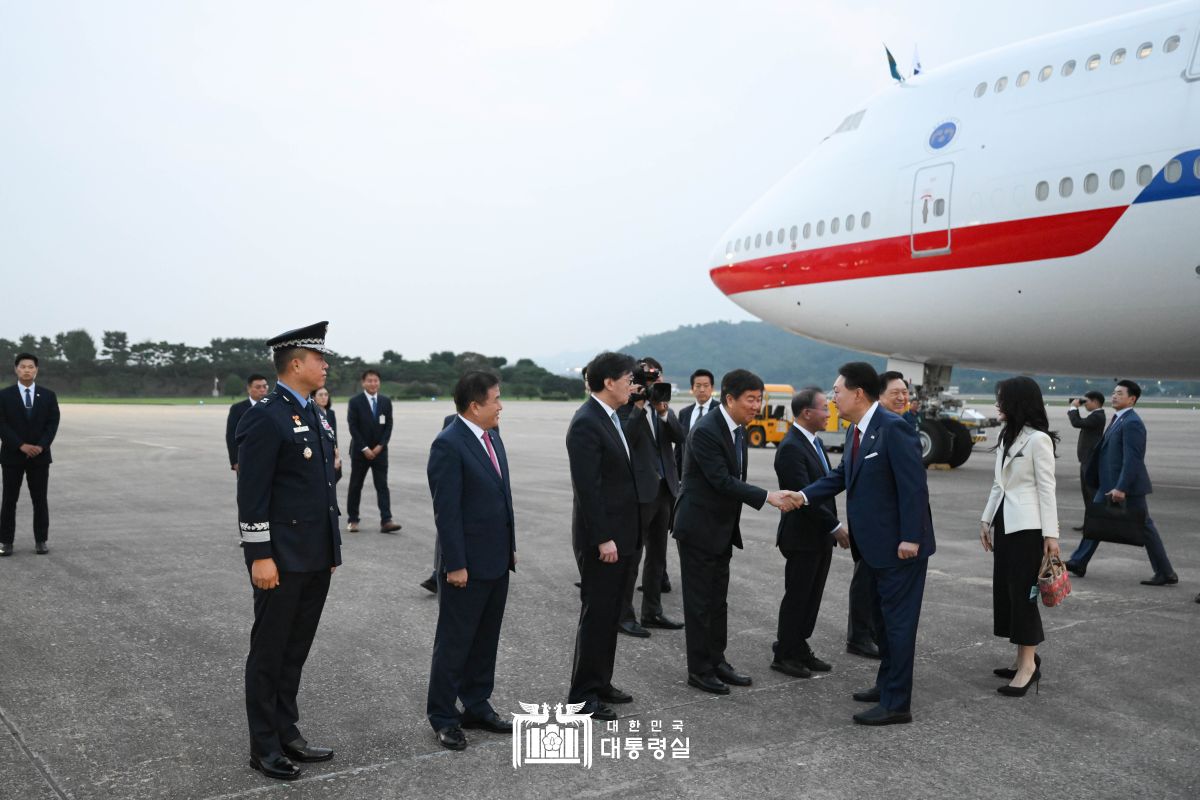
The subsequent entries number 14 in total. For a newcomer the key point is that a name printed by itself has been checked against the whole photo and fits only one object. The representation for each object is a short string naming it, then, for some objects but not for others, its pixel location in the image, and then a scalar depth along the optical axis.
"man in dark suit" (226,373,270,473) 9.52
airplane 11.43
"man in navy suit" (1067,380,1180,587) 7.71
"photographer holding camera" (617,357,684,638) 6.41
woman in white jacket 5.07
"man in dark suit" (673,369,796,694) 5.13
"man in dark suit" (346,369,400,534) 10.50
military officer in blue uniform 3.94
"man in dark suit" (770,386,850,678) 5.43
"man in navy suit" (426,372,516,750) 4.30
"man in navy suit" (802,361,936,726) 4.65
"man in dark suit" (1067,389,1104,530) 10.39
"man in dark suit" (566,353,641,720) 4.66
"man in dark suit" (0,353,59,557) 8.78
